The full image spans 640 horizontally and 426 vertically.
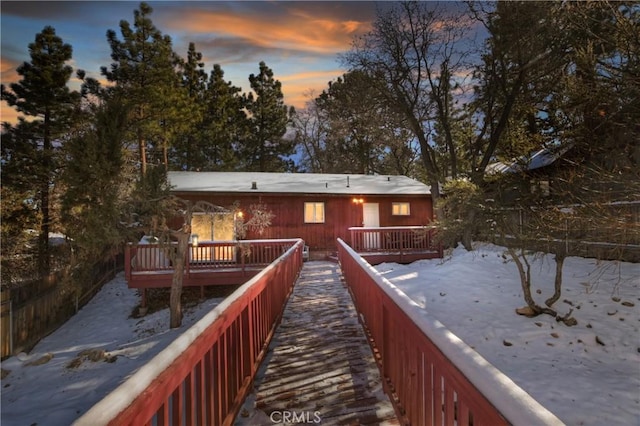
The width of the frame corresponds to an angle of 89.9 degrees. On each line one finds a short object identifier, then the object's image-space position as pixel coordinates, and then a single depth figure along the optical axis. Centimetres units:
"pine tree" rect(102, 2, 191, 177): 1742
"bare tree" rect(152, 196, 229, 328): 962
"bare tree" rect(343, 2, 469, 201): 1587
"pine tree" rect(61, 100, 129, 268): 923
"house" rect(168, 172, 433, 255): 1528
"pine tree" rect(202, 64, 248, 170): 2584
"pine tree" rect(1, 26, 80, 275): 1491
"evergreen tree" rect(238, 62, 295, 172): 2905
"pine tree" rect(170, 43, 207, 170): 2511
